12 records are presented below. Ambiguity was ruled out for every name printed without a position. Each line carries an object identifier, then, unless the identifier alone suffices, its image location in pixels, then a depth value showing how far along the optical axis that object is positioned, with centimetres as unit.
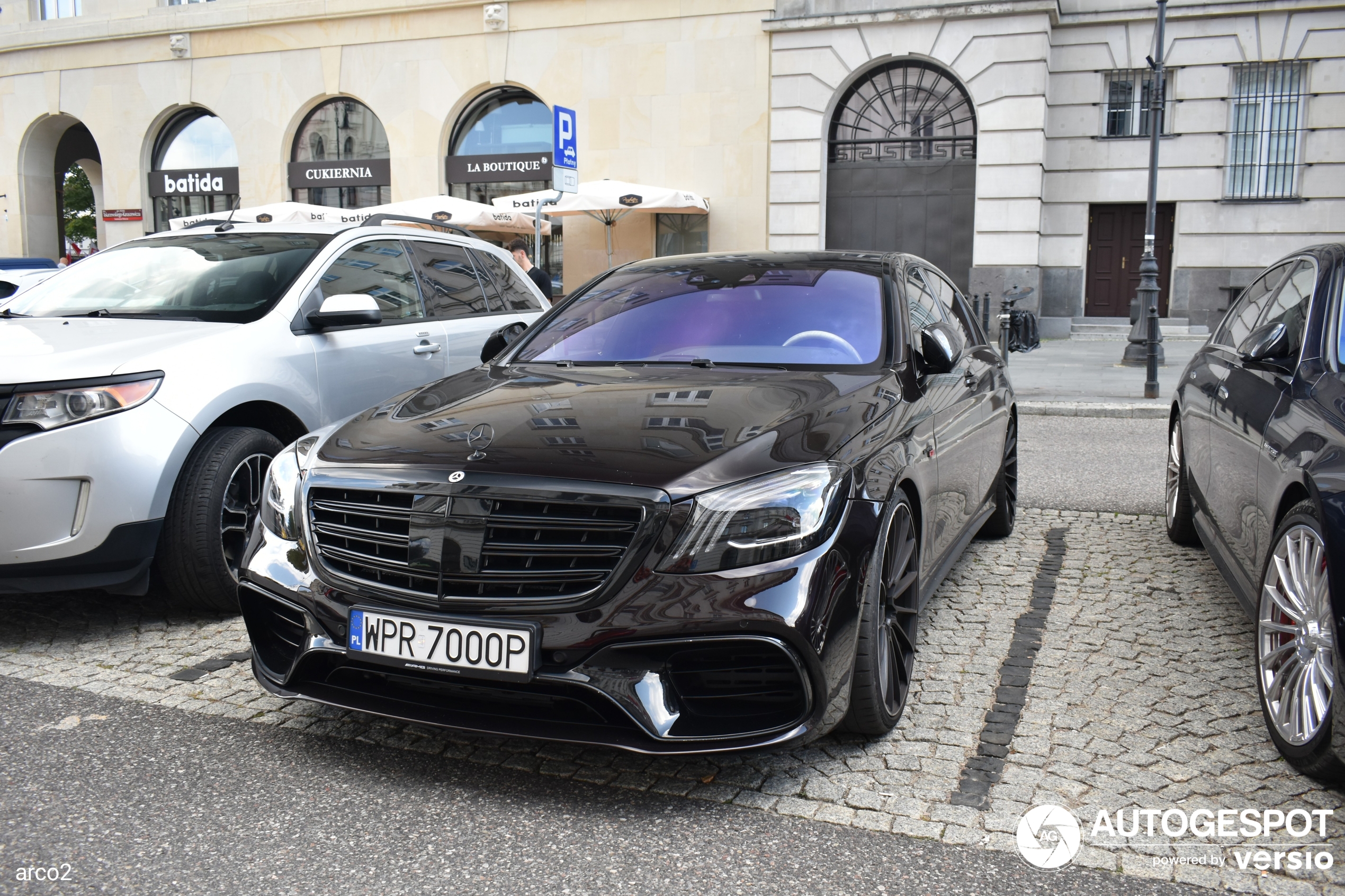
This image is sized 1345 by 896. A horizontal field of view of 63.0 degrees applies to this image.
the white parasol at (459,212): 1875
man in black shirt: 1077
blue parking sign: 1164
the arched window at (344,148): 2456
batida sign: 2581
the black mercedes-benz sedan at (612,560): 274
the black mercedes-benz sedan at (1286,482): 289
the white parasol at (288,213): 1756
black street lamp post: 1260
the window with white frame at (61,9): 2747
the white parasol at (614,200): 1912
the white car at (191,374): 399
